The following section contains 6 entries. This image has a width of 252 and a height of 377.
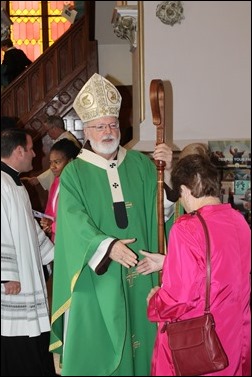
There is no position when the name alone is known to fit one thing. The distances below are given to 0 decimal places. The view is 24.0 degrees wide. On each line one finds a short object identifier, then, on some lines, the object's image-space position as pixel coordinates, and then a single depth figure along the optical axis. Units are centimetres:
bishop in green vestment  270
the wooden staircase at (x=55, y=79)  816
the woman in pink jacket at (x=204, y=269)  216
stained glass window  964
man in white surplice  315
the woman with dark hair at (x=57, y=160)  461
